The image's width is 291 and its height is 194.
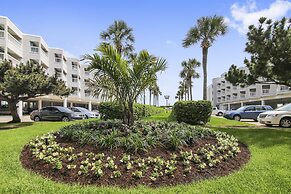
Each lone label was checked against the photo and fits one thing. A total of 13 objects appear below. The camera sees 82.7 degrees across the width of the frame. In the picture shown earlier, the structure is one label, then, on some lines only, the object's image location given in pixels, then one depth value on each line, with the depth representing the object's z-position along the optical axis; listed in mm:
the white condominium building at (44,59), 20478
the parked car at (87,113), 16135
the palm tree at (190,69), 31356
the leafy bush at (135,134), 4158
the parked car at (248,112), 14940
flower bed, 3423
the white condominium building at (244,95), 31033
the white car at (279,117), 9364
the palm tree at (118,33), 14675
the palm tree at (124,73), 5183
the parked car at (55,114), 13593
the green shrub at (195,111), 9191
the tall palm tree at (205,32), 12422
